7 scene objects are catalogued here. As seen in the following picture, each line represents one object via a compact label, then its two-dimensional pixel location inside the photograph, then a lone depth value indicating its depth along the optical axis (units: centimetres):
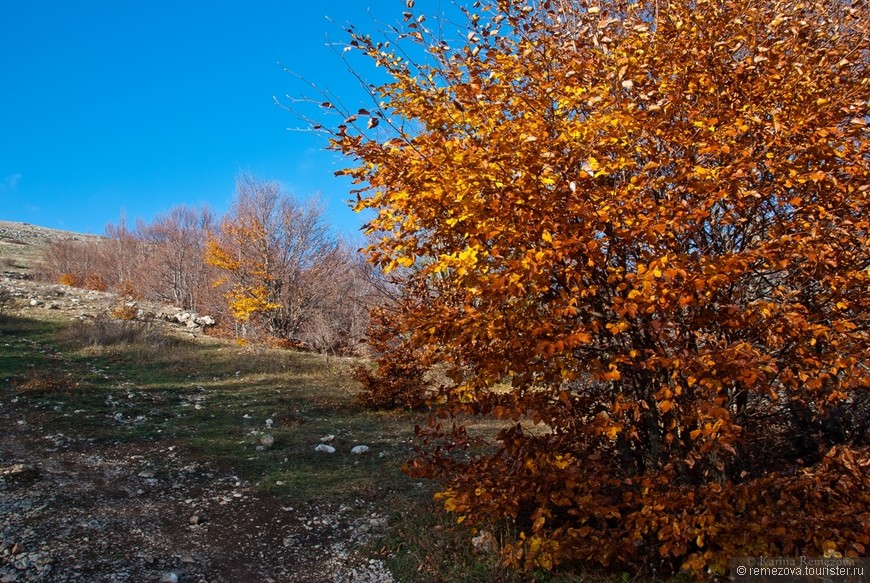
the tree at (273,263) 2281
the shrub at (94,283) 3666
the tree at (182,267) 3538
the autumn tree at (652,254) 292
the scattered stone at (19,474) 511
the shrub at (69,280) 3481
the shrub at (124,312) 1875
